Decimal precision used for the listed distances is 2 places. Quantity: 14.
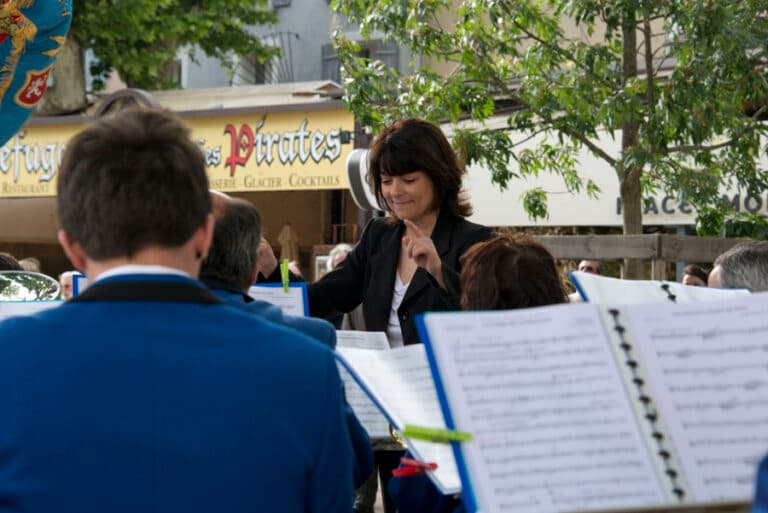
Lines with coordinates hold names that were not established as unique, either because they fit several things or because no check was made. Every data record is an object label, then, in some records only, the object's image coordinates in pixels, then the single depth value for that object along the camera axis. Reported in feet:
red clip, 14.25
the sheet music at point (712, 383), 12.47
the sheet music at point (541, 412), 12.26
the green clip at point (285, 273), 24.94
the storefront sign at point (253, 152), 85.43
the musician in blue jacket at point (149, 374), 11.91
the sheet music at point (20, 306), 22.01
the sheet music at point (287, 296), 24.78
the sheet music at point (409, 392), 14.30
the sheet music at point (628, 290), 17.00
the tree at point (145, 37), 110.93
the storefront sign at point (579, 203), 81.56
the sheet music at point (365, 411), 20.10
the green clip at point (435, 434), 12.40
